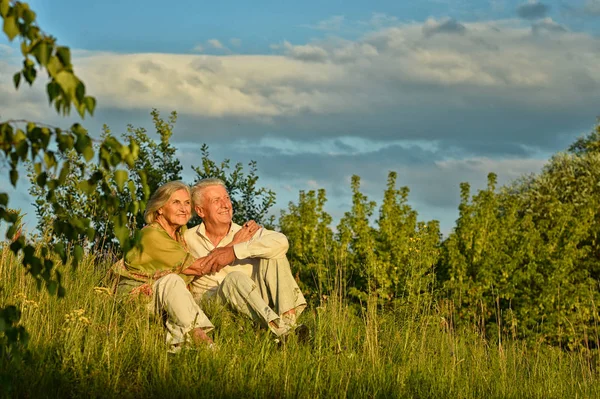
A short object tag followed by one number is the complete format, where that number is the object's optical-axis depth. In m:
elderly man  6.70
